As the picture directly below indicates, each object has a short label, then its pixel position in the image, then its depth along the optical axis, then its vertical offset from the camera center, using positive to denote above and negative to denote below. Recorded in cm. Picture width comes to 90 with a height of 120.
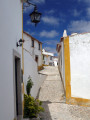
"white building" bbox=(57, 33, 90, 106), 750 -40
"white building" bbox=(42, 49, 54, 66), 3863 +143
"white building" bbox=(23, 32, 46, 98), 2003 +284
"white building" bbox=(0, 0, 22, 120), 235 +19
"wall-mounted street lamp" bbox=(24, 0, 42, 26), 465 +180
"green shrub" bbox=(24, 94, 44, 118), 491 -186
